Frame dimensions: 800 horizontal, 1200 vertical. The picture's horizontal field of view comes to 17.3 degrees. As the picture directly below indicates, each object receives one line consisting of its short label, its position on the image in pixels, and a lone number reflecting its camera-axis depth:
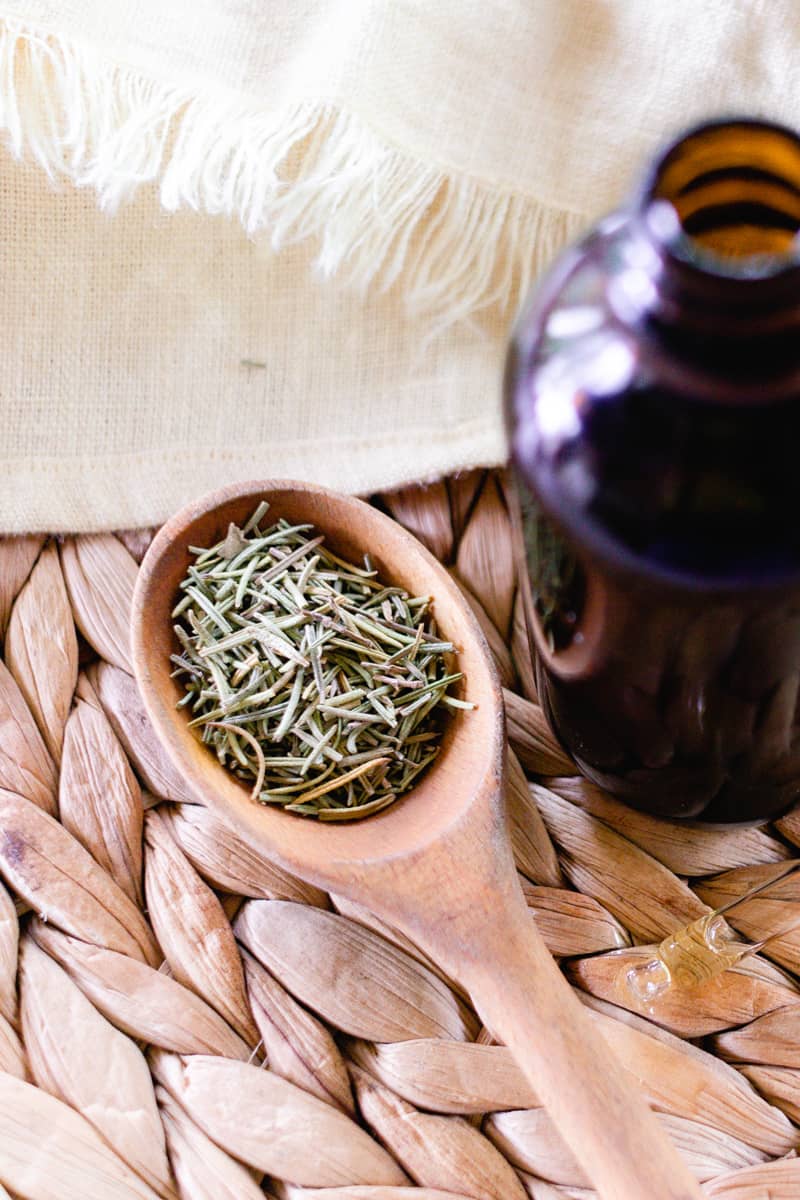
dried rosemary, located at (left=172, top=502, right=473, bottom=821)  0.39
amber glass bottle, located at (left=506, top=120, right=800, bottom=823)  0.32
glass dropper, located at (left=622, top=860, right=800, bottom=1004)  0.38
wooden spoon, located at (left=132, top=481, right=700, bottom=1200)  0.36
